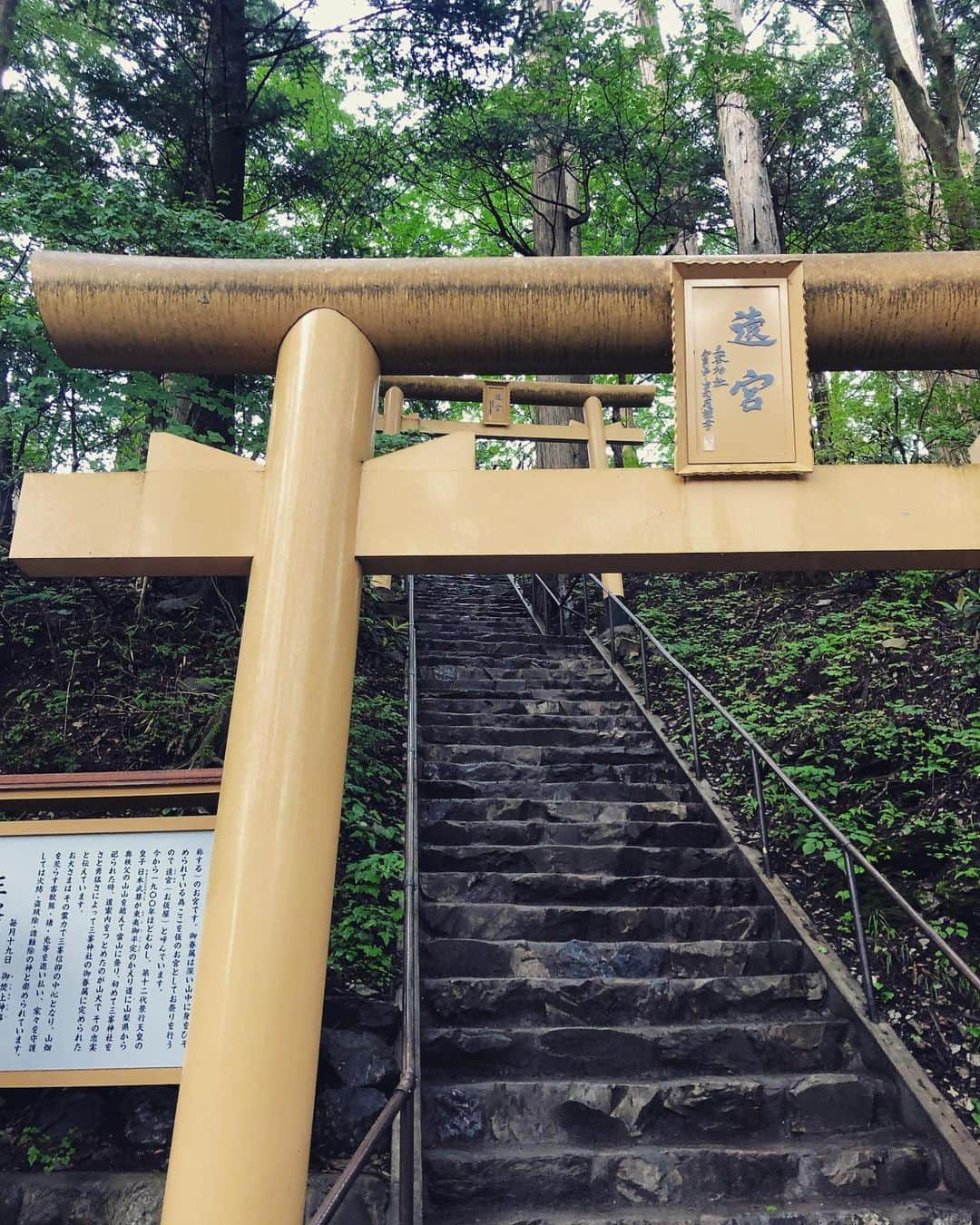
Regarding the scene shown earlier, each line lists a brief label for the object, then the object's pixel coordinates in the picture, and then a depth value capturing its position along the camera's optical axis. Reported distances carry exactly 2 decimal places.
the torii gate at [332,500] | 2.54
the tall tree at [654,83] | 9.59
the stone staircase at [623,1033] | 3.34
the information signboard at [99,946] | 3.27
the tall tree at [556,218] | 9.86
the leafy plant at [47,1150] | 3.37
